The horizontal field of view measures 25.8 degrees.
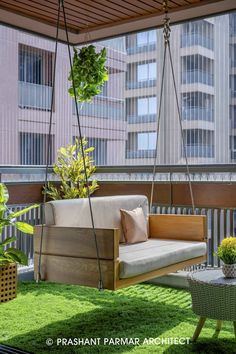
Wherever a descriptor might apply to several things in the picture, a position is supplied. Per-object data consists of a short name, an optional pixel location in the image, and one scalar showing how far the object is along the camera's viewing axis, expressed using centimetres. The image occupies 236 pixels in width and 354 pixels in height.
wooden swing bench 351
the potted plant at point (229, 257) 341
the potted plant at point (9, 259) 416
